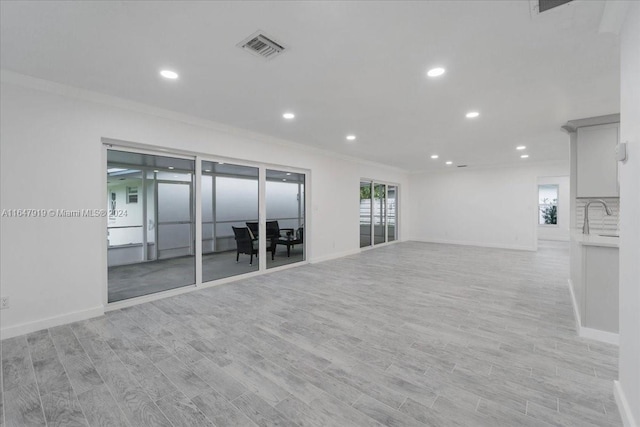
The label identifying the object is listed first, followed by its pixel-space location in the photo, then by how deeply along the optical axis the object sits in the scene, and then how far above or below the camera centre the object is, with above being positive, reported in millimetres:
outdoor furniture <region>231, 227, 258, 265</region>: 5892 -634
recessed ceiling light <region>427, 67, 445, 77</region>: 2719 +1414
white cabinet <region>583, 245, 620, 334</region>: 2674 -750
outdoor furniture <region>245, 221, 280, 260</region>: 6500 -514
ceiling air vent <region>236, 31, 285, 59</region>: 2219 +1411
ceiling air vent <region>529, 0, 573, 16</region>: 1810 +1384
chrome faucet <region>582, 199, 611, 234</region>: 3222 -139
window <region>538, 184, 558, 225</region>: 9820 +307
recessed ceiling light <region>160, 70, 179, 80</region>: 2801 +1430
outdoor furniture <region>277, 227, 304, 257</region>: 6816 -638
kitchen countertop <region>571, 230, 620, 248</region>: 2625 -272
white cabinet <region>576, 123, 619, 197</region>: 3258 +603
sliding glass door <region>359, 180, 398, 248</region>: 8641 -7
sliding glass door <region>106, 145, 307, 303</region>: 5453 -147
